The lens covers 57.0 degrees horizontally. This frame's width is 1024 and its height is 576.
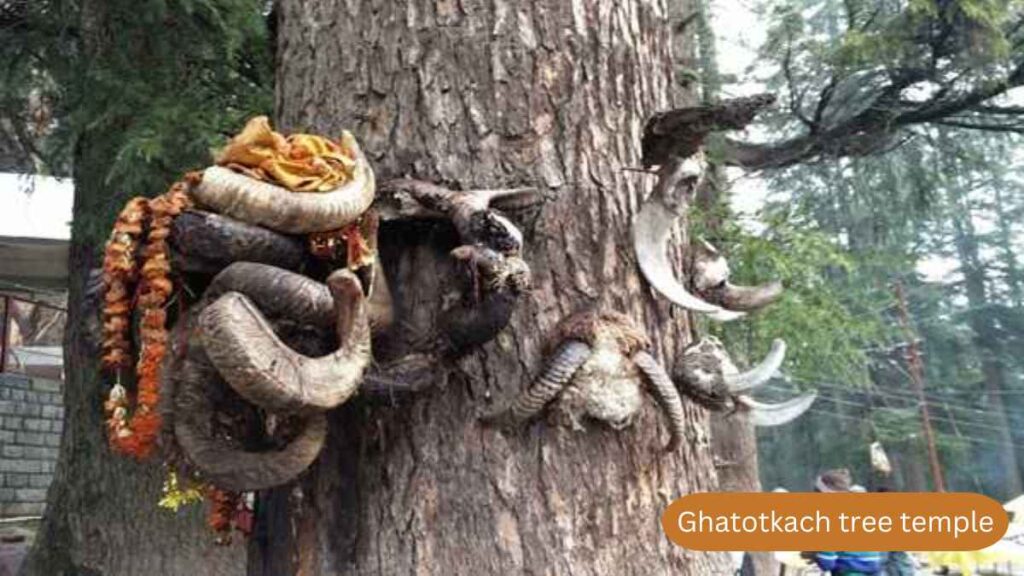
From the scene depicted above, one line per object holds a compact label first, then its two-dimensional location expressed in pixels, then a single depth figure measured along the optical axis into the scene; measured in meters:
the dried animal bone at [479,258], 1.17
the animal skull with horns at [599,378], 1.24
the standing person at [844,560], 5.75
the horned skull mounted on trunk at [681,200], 1.25
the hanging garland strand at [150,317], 1.16
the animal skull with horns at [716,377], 1.38
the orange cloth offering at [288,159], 1.18
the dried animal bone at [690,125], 1.21
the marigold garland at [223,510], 1.37
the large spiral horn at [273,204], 1.13
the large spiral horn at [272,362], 0.99
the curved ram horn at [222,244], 1.12
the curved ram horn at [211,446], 1.13
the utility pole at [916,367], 15.55
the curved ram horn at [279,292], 1.11
